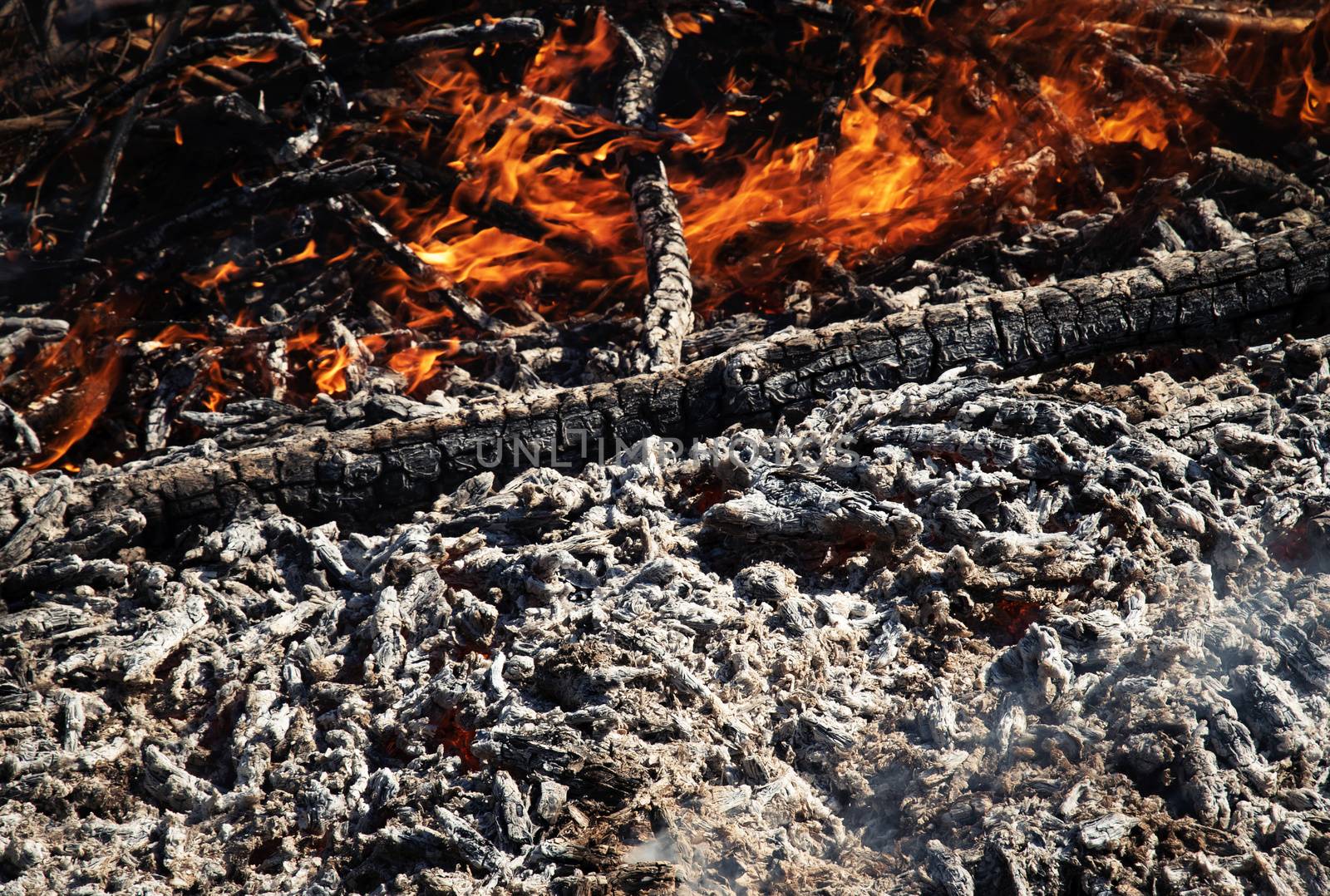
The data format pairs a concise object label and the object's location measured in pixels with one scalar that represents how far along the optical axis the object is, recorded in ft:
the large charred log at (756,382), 28.02
